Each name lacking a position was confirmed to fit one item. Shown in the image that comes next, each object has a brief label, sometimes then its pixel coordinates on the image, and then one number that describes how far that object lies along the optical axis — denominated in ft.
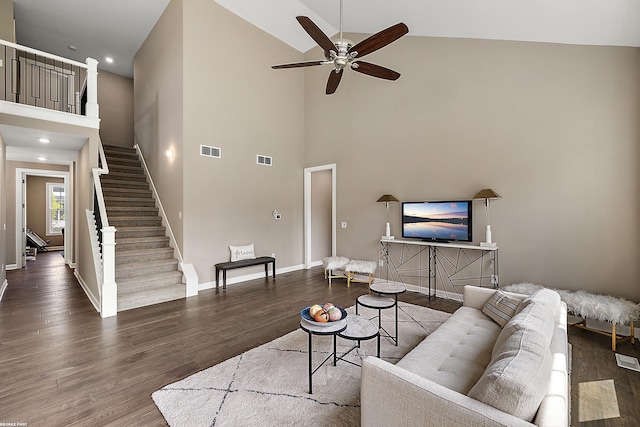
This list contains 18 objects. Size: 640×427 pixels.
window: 34.80
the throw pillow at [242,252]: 18.69
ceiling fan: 8.65
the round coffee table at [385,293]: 9.71
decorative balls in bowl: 7.55
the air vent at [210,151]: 17.51
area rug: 6.57
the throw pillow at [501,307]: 8.24
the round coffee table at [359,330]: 7.31
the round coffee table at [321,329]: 7.25
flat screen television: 14.88
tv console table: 14.51
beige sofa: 3.96
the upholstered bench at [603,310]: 9.90
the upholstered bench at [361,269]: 17.98
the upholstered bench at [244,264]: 17.17
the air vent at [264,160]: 20.49
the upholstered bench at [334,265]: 18.90
